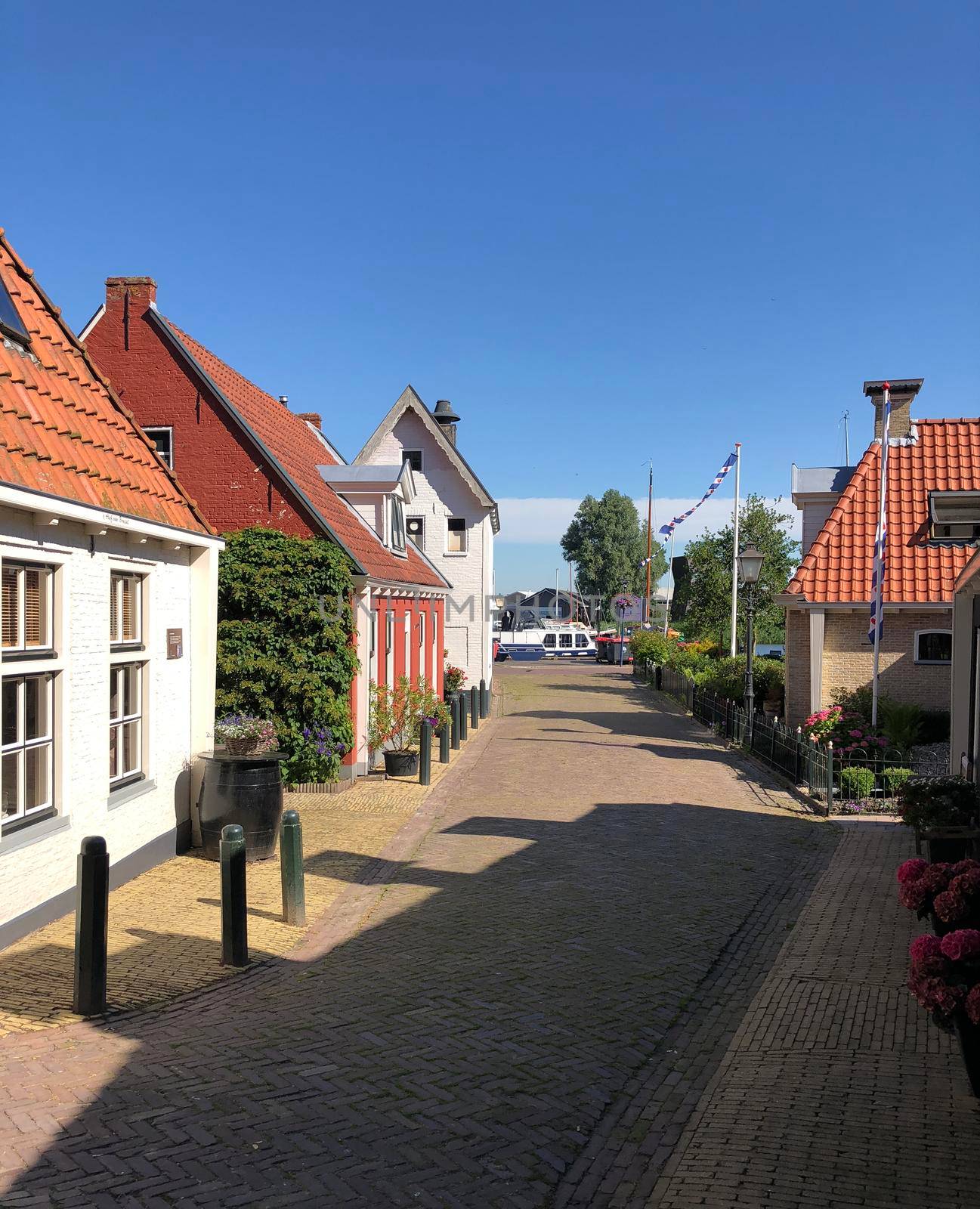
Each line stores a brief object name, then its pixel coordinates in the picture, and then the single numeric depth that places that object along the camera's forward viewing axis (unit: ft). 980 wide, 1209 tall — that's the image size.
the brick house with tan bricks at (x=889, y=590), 59.88
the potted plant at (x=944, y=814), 27.81
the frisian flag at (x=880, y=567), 54.39
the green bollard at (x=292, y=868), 26.58
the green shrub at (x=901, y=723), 53.31
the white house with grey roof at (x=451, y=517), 103.40
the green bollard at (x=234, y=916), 23.16
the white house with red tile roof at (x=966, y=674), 31.53
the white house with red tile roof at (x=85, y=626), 23.99
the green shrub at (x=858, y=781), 45.47
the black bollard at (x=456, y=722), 65.72
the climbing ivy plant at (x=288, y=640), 45.50
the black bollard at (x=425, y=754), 49.91
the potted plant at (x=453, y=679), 90.71
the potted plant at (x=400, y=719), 52.08
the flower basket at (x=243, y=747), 35.29
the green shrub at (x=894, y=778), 45.21
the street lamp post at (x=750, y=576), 65.46
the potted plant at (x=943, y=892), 17.48
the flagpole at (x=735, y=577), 104.01
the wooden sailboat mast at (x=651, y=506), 219.82
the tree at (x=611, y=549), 336.08
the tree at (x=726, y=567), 118.83
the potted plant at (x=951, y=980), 15.21
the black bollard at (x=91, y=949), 19.88
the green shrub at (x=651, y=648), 134.82
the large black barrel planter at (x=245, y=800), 33.24
